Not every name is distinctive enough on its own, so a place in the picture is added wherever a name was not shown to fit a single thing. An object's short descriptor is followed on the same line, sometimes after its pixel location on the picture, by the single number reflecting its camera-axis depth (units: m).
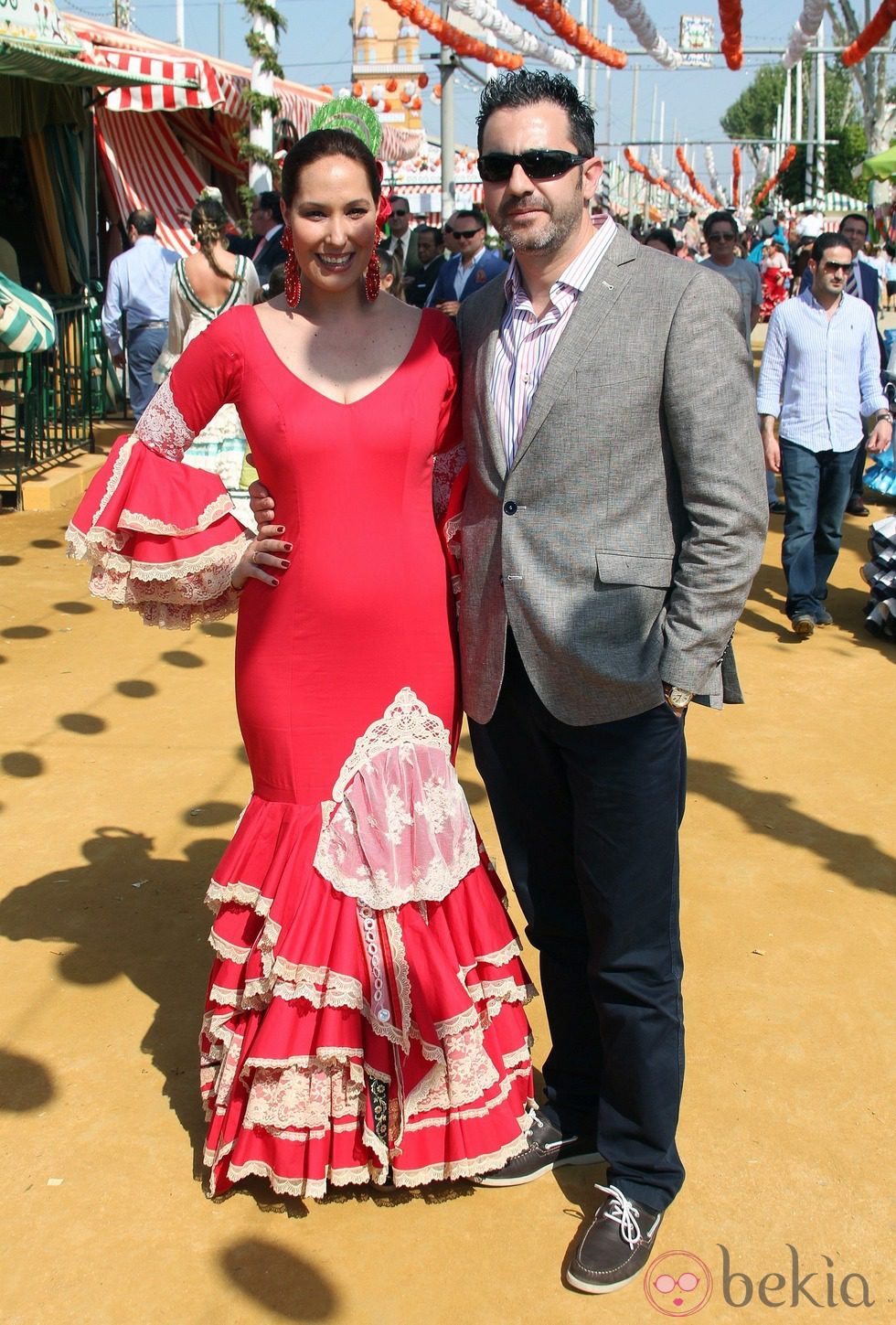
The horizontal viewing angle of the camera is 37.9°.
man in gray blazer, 2.32
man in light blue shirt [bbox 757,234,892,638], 6.78
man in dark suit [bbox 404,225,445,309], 12.15
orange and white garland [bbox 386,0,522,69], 15.61
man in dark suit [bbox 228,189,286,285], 8.79
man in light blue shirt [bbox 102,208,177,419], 10.70
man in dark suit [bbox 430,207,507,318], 9.77
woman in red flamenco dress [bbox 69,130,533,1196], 2.65
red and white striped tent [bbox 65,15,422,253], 12.75
